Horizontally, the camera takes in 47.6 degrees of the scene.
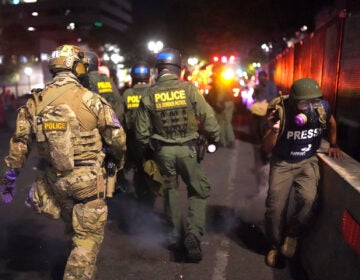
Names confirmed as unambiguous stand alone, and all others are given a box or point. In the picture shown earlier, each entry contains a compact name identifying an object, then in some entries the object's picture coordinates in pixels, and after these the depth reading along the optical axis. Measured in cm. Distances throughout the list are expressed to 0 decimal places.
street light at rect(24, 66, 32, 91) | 4159
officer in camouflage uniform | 309
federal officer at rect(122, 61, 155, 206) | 531
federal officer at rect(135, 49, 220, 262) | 406
